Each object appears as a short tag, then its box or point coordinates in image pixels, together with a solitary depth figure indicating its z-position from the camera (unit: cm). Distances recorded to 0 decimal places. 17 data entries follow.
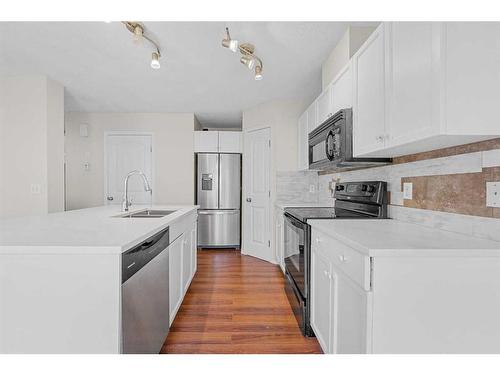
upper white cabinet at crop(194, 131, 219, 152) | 464
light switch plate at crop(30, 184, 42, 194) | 311
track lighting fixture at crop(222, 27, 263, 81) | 211
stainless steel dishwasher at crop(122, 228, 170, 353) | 121
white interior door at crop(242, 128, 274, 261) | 402
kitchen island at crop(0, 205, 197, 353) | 112
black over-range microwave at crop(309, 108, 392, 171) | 197
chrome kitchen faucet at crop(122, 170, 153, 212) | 258
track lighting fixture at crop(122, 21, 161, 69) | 206
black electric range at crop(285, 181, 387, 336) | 193
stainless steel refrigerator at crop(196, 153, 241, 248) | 470
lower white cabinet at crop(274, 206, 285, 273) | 302
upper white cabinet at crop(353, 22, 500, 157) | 104
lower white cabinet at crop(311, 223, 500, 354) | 103
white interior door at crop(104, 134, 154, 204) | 454
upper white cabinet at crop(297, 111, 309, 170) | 335
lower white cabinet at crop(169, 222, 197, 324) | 202
